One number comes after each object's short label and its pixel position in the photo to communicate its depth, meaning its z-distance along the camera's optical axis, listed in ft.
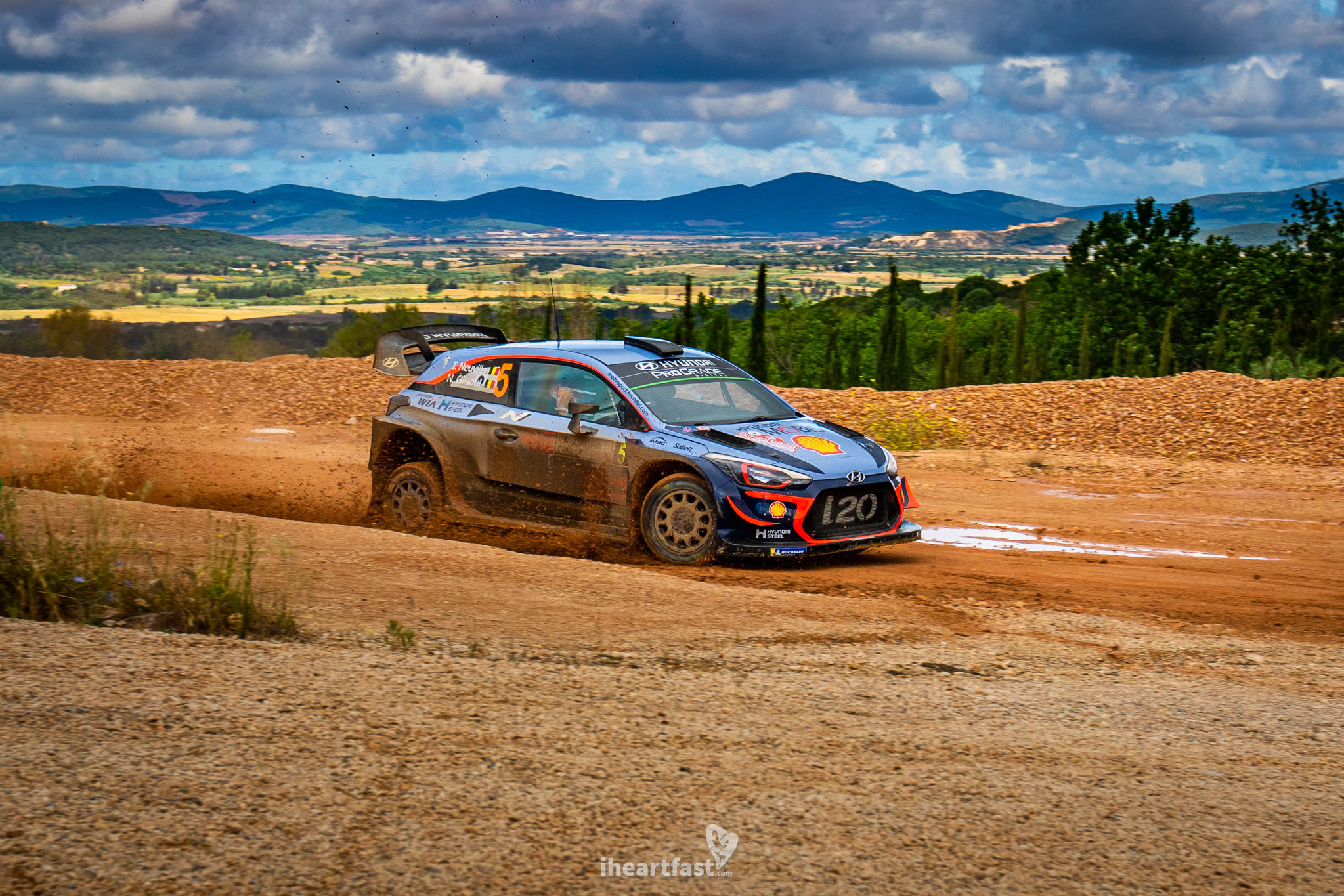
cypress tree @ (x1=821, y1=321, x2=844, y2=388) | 169.07
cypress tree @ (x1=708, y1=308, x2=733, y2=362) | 190.90
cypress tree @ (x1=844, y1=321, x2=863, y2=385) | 172.45
